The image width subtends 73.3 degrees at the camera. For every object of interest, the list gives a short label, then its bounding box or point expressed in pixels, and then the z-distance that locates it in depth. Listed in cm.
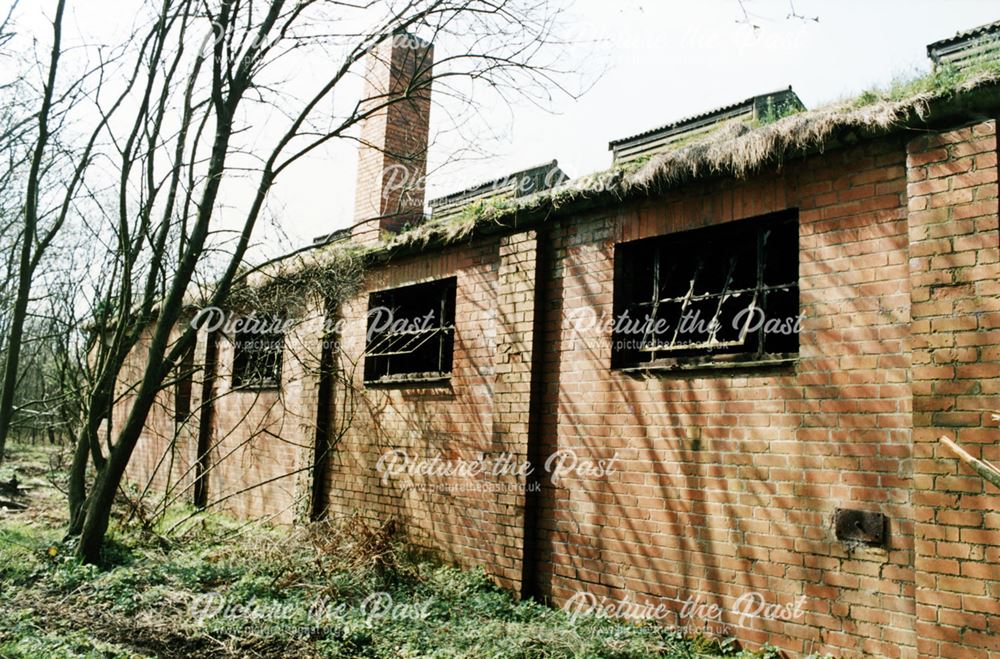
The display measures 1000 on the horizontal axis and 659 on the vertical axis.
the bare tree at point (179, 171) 705
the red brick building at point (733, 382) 409
